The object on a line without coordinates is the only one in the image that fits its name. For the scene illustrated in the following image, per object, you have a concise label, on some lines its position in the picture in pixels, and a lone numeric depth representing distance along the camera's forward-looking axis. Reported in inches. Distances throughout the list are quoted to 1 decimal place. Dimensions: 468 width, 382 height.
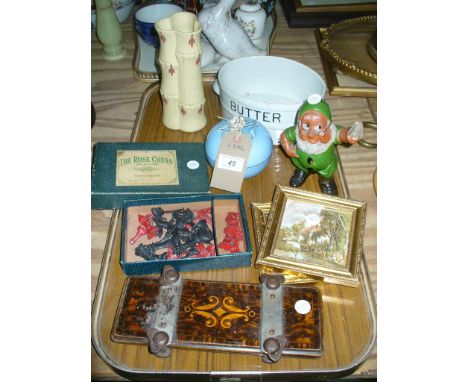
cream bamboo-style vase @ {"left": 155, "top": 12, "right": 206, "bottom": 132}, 36.0
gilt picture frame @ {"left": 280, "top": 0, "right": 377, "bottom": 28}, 57.0
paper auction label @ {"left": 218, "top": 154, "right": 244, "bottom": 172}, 33.4
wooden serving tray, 24.9
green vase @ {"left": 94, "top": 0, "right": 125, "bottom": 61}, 49.0
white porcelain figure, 42.2
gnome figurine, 30.6
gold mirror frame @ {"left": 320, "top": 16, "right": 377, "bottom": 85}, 46.6
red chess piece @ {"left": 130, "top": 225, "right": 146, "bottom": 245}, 31.5
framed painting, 28.4
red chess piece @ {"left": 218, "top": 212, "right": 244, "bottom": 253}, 30.9
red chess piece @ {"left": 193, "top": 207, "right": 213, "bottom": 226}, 33.0
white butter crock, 37.6
